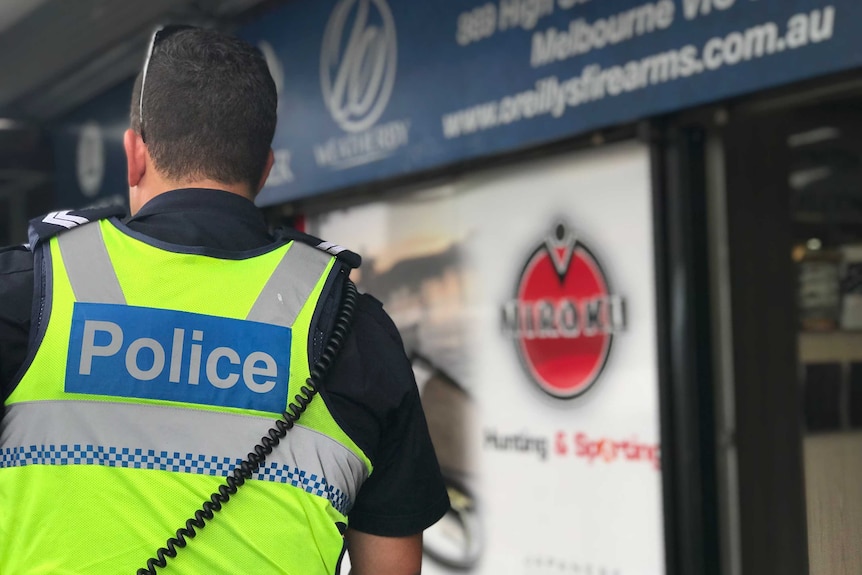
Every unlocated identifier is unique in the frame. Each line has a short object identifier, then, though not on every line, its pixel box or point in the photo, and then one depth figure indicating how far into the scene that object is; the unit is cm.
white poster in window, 386
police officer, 150
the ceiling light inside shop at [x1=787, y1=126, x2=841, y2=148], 362
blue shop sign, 323
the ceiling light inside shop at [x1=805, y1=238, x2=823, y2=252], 377
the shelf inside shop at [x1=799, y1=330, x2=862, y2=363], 370
